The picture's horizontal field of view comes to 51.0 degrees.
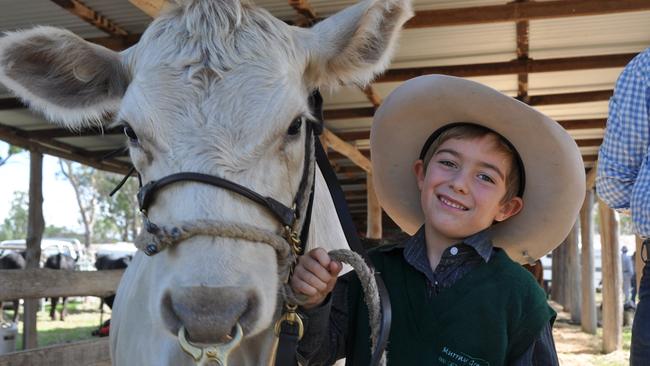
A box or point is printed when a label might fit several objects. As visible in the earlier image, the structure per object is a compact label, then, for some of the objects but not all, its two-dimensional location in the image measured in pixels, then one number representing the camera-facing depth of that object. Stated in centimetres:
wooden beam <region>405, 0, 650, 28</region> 580
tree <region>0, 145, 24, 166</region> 3619
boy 210
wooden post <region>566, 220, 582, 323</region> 1545
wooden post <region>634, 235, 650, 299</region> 824
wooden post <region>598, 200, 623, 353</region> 1098
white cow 176
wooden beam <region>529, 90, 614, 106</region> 868
